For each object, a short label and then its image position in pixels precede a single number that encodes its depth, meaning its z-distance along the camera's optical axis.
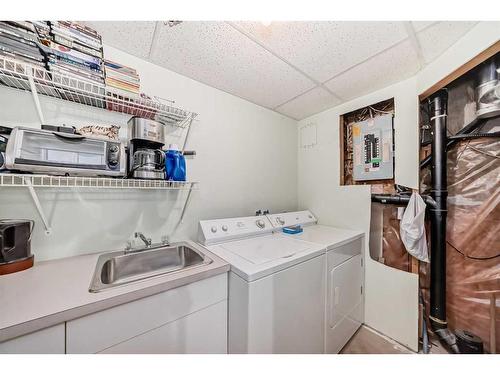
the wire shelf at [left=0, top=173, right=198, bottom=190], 0.93
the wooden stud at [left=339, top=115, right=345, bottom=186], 2.12
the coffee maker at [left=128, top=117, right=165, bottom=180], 1.16
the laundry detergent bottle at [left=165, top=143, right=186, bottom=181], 1.29
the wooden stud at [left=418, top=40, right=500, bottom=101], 0.98
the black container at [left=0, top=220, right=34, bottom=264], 0.90
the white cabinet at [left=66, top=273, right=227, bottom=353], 0.74
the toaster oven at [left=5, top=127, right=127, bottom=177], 0.83
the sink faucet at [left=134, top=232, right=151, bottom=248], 1.35
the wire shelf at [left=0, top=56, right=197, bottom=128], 0.91
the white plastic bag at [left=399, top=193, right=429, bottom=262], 1.41
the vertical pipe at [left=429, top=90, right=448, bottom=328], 1.30
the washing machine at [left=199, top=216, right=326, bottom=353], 1.02
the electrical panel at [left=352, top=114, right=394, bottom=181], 1.76
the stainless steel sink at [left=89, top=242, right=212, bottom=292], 1.15
